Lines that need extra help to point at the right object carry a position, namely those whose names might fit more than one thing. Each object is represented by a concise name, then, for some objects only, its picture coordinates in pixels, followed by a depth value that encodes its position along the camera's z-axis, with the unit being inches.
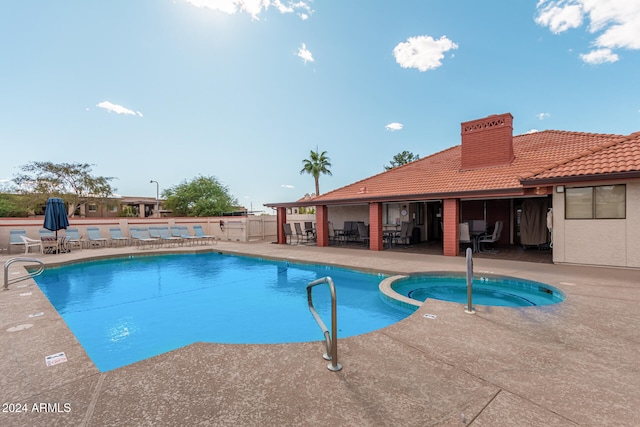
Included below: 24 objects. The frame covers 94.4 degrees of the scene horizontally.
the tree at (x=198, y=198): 1390.3
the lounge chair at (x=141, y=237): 693.1
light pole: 1471.9
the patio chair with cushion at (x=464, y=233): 448.1
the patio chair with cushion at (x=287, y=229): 671.8
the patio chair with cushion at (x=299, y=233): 695.7
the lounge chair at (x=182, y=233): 743.6
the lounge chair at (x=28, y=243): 552.1
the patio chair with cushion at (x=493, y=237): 458.9
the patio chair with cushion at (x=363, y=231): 591.5
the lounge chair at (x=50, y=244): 543.5
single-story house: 320.5
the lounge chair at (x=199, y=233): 733.9
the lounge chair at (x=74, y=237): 614.5
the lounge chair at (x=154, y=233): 714.2
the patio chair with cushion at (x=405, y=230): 567.5
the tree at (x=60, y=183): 1206.3
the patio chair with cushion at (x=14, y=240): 556.9
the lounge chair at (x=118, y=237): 695.4
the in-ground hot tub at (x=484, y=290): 260.1
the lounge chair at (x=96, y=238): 654.3
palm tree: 1440.7
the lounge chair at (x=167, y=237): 710.7
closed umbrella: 510.6
